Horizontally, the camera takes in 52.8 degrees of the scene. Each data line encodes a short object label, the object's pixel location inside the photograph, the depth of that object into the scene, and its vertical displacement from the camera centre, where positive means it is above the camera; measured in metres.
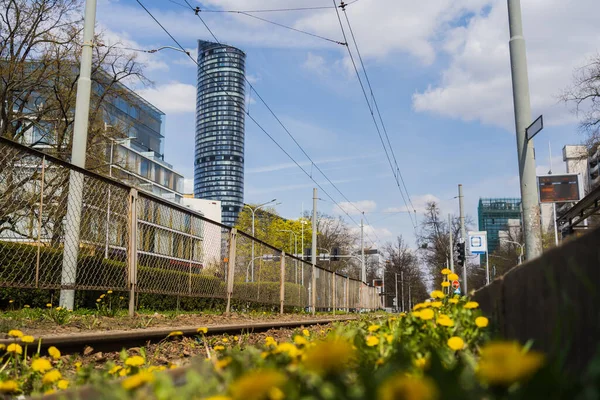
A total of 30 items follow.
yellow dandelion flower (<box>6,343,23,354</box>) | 3.51 -0.26
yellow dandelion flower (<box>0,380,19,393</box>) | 2.00 -0.27
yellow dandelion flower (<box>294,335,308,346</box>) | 2.66 -0.15
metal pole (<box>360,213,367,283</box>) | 57.83 +7.19
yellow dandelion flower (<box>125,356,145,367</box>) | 2.64 -0.25
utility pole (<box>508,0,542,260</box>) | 8.39 +2.56
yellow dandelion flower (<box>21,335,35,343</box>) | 3.70 -0.21
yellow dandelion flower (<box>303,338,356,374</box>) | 1.17 -0.10
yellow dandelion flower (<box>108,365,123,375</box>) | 2.86 -0.31
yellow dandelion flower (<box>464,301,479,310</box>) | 3.64 +0.02
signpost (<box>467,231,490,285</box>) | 41.25 +4.52
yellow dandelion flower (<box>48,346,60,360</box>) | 3.48 -0.27
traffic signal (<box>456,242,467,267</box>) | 34.56 +3.16
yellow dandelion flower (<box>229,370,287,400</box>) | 1.07 -0.14
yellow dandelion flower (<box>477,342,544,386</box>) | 1.03 -0.10
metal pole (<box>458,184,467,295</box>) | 34.84 +6.20
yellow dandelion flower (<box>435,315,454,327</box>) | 3.07 -0.07
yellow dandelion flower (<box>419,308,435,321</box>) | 3.21 -0.04
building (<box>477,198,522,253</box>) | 178.45 +28.83
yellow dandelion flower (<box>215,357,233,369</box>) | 2.06 -0.20
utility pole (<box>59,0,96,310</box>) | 7.23 +1.59
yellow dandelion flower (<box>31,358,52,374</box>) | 2.63 -0.27
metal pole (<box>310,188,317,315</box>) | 21.77 +2.54
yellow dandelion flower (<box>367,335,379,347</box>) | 2.90 -0.17
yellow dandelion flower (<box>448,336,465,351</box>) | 2.41 -0.14
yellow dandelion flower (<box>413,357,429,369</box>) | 1.92 -0.19
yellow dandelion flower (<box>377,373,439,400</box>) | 0.93 -0.13
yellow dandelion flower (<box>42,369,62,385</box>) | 2.57 -0.31
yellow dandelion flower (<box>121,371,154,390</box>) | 1.61 -0.21
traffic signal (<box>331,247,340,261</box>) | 45.24 +4.10
